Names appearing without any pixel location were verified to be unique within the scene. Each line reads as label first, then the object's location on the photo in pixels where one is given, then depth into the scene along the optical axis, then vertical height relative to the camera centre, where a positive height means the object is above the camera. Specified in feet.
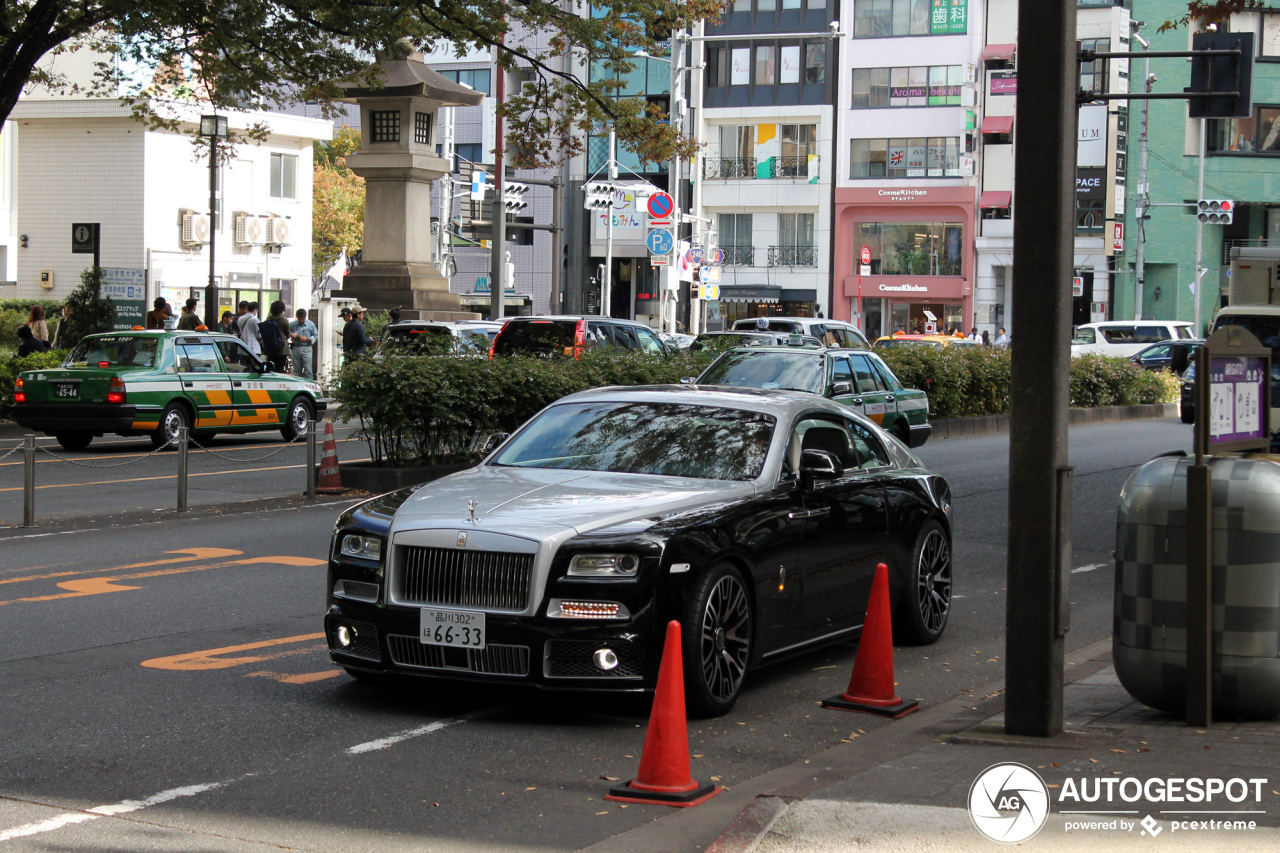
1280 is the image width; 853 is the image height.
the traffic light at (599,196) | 158.40 +14.80
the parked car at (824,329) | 88.79 +0.61
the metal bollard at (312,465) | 53.44 -4.75
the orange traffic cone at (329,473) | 54.34 -5.12
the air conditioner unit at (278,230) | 161.89 +10.82
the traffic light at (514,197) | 192.65 +17.78
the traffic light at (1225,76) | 70.13 +12.68
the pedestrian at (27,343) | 85.20 -0.94
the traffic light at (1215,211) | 177.17 +16.12
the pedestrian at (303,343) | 102.41 -0.82
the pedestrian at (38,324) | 93.09 +0.16
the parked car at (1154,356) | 145.18 -1.08
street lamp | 99.04 +10.56
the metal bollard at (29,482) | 45.60 -4.74
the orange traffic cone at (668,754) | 18.85 -5.32
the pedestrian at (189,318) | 96.53 +0.71
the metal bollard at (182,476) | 49.85 -4.87
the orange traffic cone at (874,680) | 24.03 -5.54
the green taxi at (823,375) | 61.67 -1.49
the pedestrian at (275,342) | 96.37 -0.74
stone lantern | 112.27 +11.65
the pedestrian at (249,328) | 100.58 +0.14
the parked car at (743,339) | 75.15 -0.04
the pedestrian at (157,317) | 92.53 +0.73
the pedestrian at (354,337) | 93.15 -0.33
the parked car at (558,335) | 75.72 +0.01
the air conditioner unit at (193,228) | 147.95 +9.94
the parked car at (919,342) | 96.78 -0.07
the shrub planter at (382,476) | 54.95 -5.28
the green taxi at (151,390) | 68.85 -2.91
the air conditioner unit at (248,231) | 158.40 +10.54
